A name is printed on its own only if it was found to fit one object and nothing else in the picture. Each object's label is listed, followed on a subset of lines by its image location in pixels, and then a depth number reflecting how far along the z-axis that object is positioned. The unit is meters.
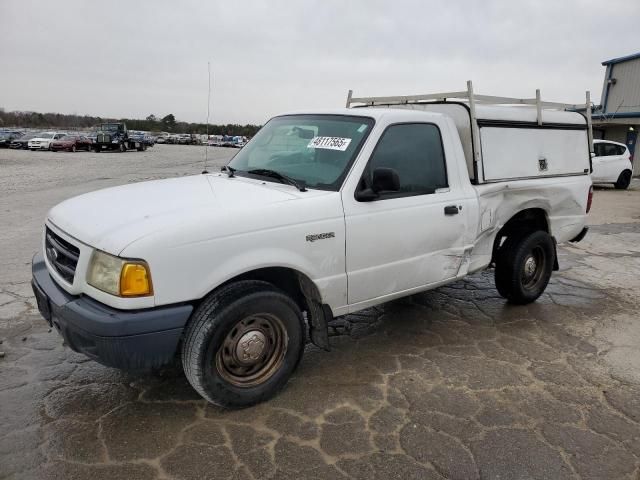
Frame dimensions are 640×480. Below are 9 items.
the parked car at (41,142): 37.25
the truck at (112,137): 37.69
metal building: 22.03
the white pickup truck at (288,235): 2.74
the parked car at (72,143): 37.03
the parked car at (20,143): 39.91
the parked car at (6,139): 40.53
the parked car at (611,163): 16.92
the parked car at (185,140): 67.19
